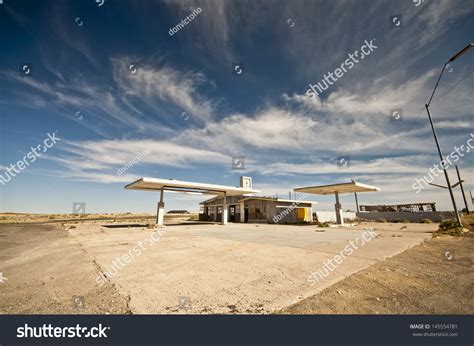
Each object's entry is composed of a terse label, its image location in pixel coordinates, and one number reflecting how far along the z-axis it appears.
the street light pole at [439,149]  12.16
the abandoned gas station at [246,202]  21.97
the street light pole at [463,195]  30.87
